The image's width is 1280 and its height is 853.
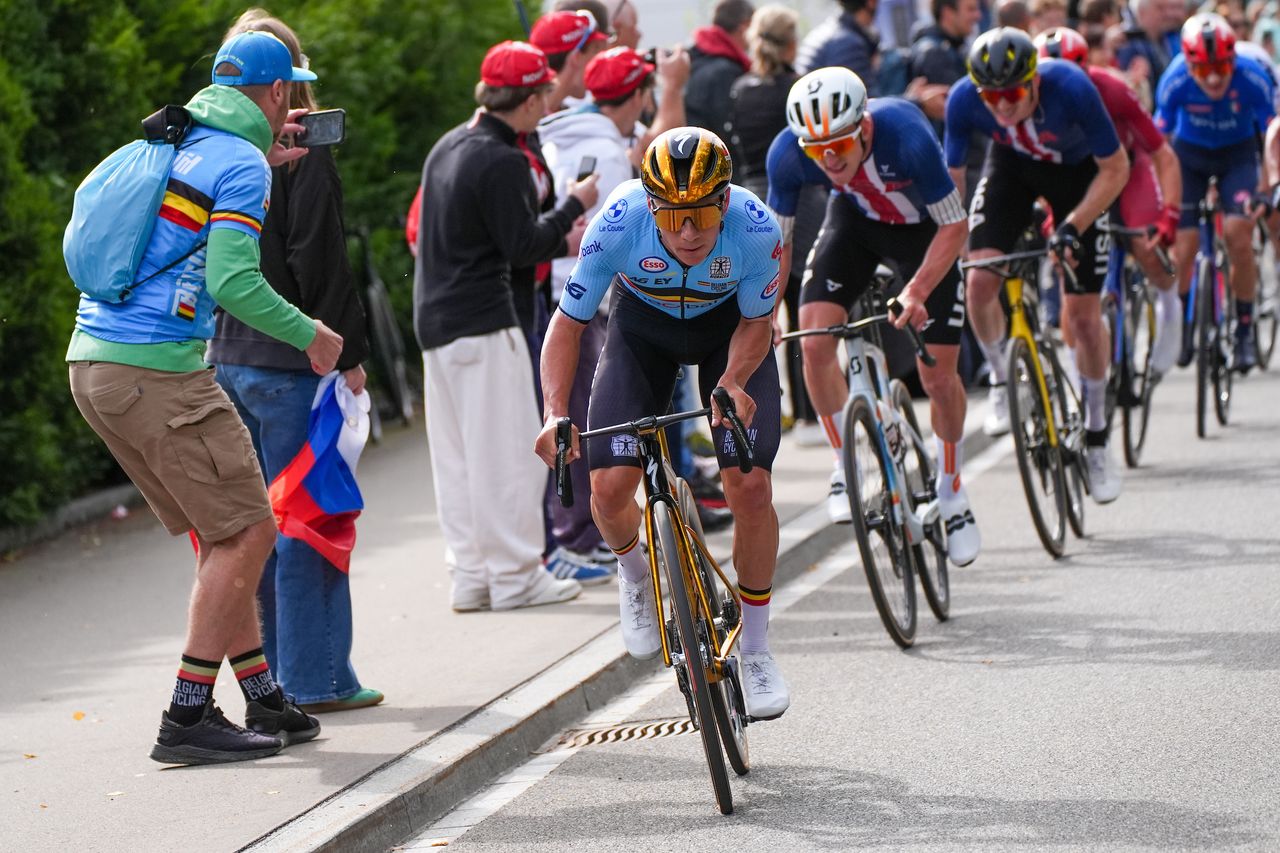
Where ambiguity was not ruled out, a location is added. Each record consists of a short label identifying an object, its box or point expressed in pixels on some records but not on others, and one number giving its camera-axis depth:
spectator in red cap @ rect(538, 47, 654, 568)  17.56
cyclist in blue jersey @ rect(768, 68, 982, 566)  14.32
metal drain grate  12.89
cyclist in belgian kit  10.95
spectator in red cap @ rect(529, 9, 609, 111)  18.03
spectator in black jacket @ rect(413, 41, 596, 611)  15.69
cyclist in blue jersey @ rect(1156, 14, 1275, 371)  22.95
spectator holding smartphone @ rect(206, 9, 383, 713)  12.96
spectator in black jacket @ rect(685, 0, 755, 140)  25.00
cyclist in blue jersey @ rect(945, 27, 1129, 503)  17.17
